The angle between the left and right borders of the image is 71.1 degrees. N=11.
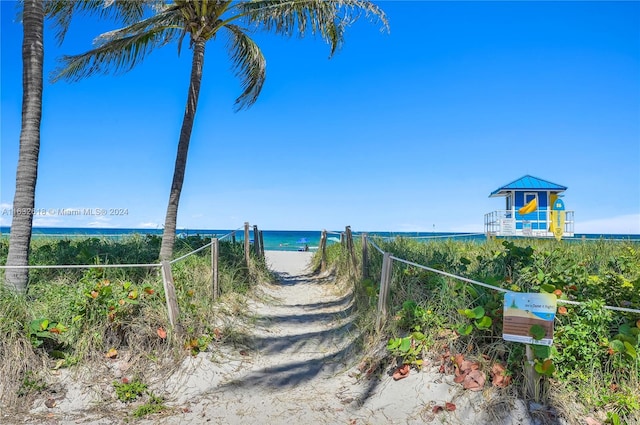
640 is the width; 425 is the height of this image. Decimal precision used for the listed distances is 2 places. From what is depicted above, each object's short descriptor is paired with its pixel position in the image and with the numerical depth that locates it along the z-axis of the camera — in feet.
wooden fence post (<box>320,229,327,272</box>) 42.09
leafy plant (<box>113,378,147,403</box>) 14.44
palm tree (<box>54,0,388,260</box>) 27.37
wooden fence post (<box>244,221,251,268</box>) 31.19
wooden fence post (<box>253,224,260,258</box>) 37.14
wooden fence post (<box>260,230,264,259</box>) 41.05
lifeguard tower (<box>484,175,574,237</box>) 72.33
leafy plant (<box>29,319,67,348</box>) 15.35
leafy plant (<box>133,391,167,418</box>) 13.60
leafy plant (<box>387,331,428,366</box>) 14.55
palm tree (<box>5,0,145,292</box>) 19.04
